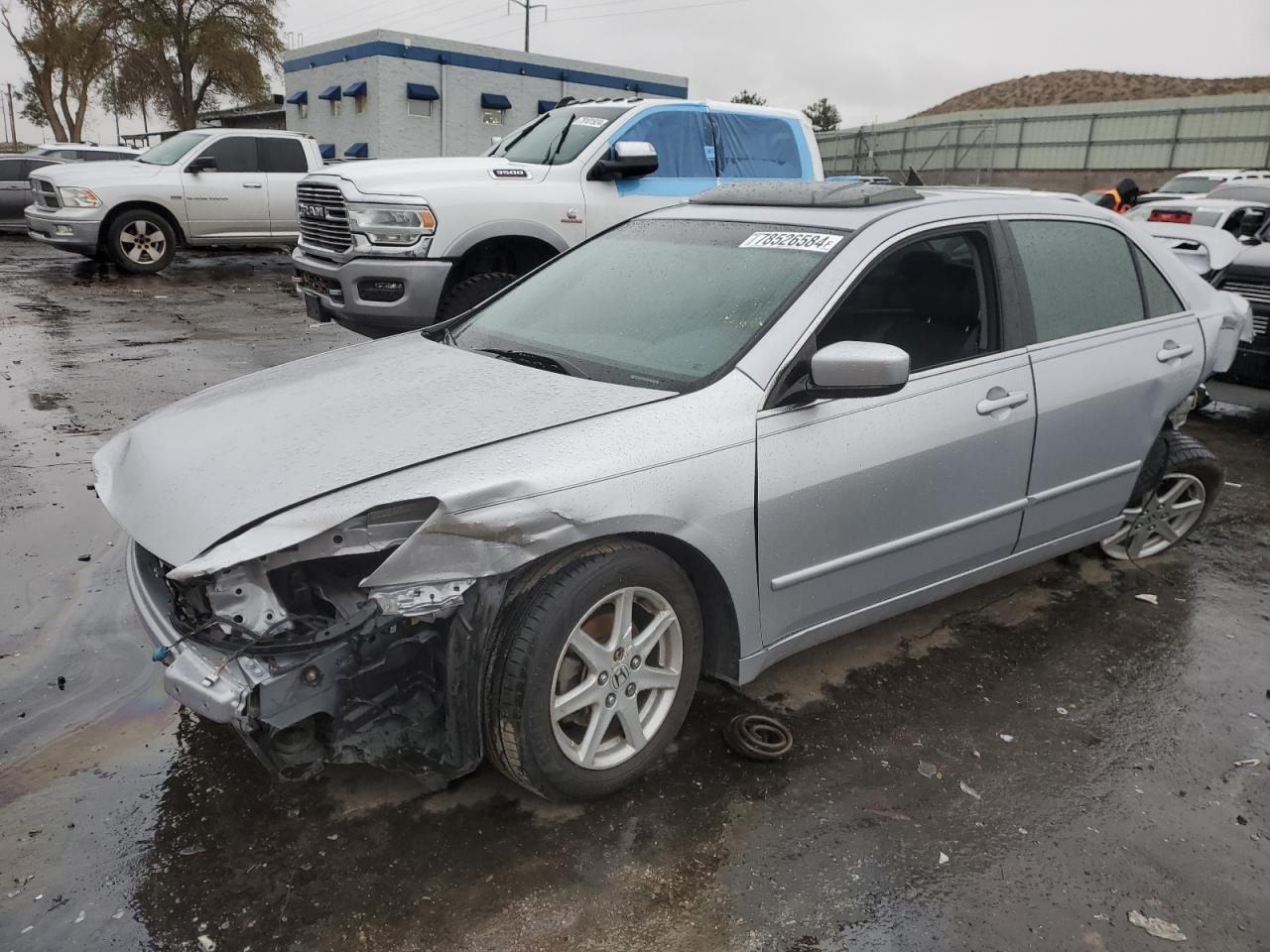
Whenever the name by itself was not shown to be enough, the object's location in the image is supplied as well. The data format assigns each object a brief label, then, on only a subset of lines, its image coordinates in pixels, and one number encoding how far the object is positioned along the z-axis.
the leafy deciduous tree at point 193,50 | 37.38
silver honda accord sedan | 2.38
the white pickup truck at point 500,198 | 6.95
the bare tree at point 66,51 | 39.00
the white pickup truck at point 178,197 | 12.80
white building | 29.58
